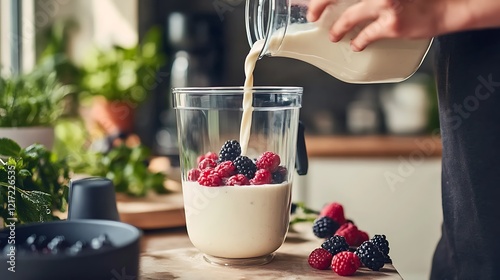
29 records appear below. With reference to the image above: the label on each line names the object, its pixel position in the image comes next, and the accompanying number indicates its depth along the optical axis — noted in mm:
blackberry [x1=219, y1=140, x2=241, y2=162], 985
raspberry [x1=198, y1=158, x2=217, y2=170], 1001
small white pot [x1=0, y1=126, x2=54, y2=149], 1324
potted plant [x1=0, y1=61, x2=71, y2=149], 1354
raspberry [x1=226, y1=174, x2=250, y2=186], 962
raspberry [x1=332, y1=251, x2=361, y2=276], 928
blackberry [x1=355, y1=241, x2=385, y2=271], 953
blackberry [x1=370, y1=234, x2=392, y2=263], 964
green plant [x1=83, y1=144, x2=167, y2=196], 1511
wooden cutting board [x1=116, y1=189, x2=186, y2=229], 1313
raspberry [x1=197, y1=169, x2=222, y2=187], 966
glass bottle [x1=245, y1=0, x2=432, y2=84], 1014
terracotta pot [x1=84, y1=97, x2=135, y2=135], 2238
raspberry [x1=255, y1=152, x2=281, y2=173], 992
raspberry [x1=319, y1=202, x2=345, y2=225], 1168
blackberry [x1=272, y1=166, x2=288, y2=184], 1001
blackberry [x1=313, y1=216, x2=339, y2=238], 1134
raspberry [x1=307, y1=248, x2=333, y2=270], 964
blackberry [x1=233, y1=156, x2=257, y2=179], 968
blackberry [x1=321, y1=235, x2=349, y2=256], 981
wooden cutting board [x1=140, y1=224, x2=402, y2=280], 938
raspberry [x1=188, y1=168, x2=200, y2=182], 1005
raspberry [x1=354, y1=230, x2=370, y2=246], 1088
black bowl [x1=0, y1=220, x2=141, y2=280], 685
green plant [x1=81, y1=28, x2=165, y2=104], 2283
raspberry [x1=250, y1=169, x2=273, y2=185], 973
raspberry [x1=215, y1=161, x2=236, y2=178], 967
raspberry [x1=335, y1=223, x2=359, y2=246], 1083
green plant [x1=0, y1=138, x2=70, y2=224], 918
